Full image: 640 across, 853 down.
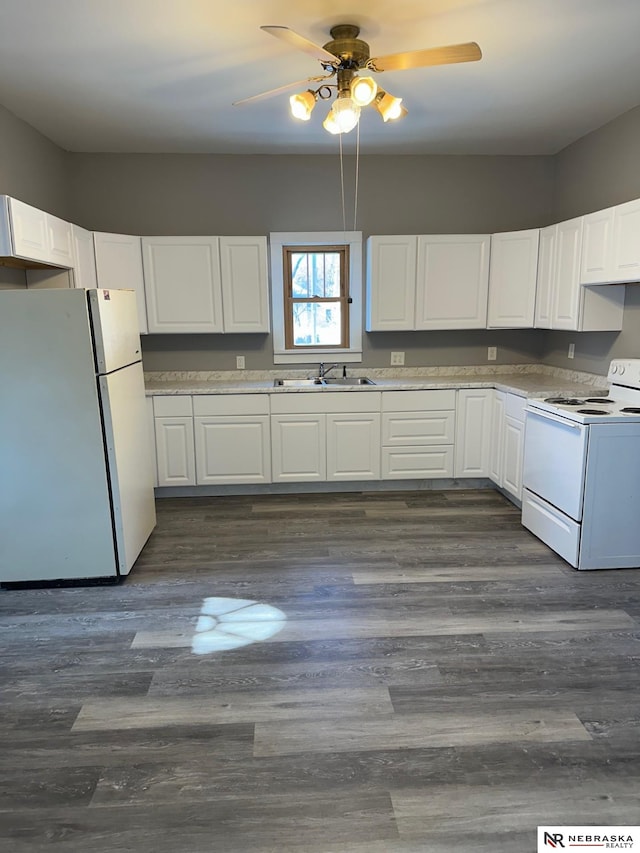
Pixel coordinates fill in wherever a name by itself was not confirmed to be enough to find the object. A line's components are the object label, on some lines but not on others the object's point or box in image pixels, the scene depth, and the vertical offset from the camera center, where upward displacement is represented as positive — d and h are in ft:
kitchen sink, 14.35 -1.68
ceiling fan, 6.95 +3.33
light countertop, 12.73 -1.64
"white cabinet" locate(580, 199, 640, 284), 9.98 +1.34
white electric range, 9.46 -2.95
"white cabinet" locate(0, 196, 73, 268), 8.75 +1.50
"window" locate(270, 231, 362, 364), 14.52 +0.50
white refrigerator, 8.71 -1.95
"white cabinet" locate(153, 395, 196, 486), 13.34 -2.95
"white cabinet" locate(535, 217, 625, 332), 11.69 +0.51
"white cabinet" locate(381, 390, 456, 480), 13.66 -2.93
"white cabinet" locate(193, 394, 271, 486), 13.42 -2.94
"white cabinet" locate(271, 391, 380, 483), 13.52 -2.93
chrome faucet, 14.97 -1.42
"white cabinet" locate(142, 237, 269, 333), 13.42 +0.88
